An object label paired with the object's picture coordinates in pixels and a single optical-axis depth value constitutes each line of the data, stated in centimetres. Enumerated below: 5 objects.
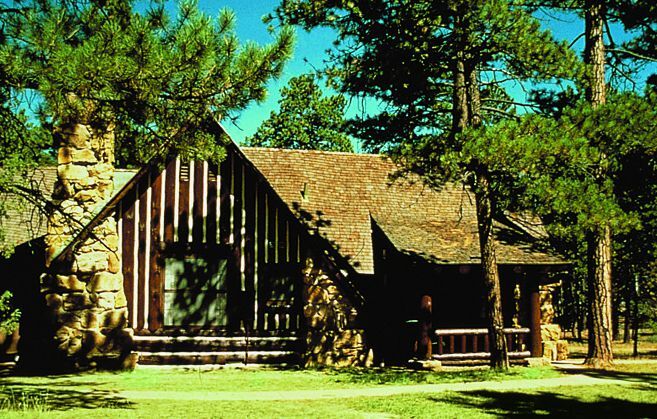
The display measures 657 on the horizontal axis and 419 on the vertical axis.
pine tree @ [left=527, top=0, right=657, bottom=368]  1661
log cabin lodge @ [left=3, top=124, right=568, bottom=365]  1753
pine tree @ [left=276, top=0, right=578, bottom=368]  1433
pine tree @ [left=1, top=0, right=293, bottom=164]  799
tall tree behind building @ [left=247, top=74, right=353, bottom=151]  4509
